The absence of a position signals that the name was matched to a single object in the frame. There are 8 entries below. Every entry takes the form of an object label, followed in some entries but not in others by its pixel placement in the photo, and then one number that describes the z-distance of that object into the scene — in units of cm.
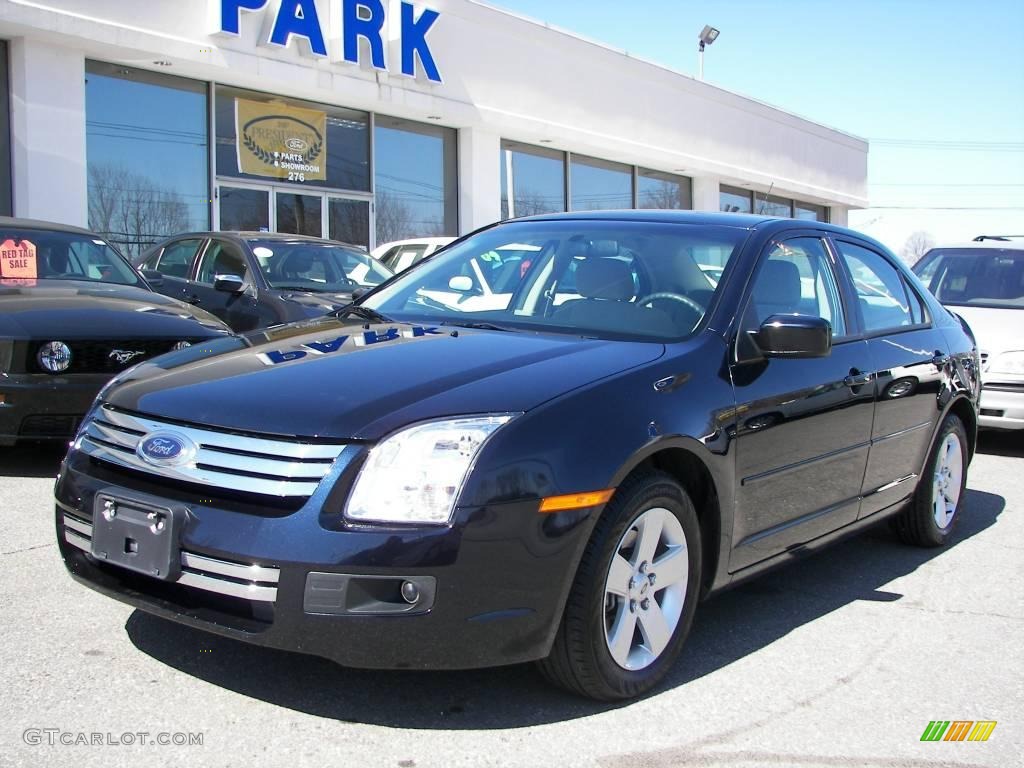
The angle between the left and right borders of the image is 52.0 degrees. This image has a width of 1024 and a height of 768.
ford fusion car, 275
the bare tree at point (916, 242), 5476
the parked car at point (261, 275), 905
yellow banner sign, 1534
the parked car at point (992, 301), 790
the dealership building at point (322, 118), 1270
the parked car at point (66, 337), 560
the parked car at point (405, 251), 1282
